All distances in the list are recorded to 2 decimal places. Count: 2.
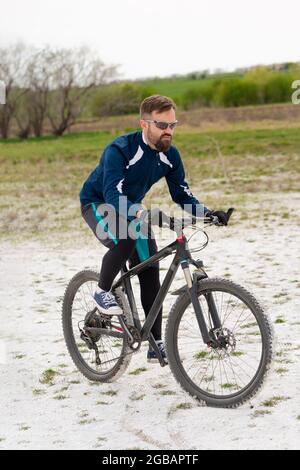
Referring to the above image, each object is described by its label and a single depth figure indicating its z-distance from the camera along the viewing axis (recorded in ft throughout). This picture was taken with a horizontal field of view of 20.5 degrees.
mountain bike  14.96
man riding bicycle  15.31
